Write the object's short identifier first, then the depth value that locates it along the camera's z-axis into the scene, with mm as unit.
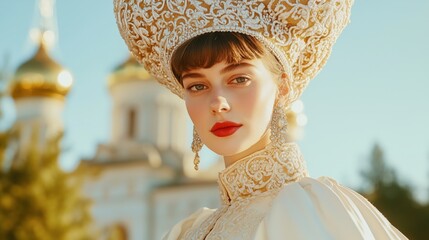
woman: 2049
